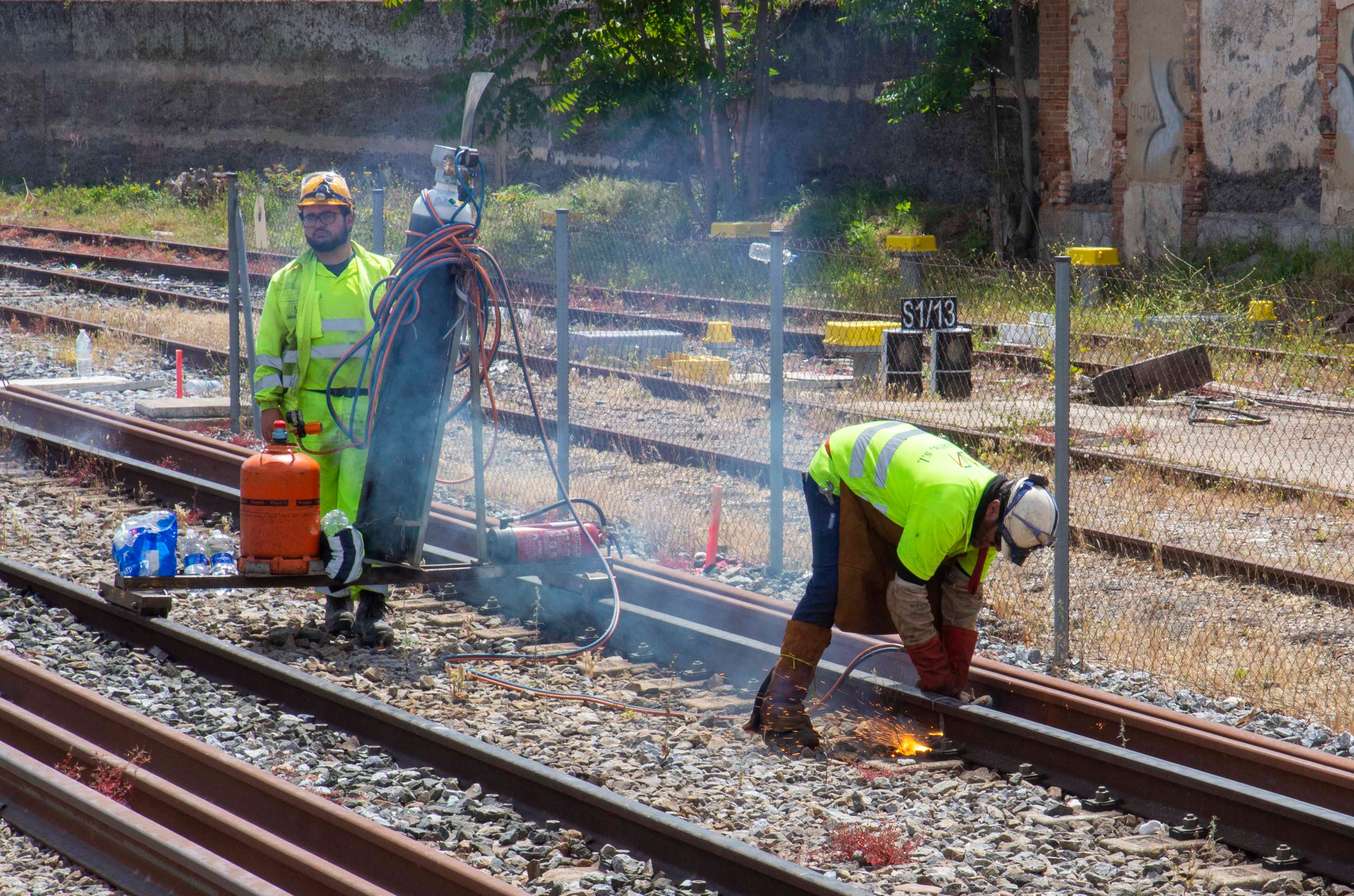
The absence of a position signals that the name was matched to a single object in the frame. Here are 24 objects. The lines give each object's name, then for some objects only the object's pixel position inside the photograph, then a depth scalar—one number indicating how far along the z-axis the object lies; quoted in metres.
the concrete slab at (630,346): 28.92
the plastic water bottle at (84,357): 26.91
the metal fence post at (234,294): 21.45
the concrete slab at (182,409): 23.23
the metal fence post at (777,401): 14.59
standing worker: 12.57
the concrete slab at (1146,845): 9.10
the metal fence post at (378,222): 19.81
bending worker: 10.11
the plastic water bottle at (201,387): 25.56
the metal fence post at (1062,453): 12.48
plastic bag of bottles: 12.59
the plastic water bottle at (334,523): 12.32
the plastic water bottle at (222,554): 12.95
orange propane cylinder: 11.95
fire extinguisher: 13.30
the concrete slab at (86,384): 25.48
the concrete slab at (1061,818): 9.59
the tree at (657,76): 46.34
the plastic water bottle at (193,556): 13.00
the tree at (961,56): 41.81
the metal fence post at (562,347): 16.00
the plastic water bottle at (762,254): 15.97
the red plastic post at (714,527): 15.91
